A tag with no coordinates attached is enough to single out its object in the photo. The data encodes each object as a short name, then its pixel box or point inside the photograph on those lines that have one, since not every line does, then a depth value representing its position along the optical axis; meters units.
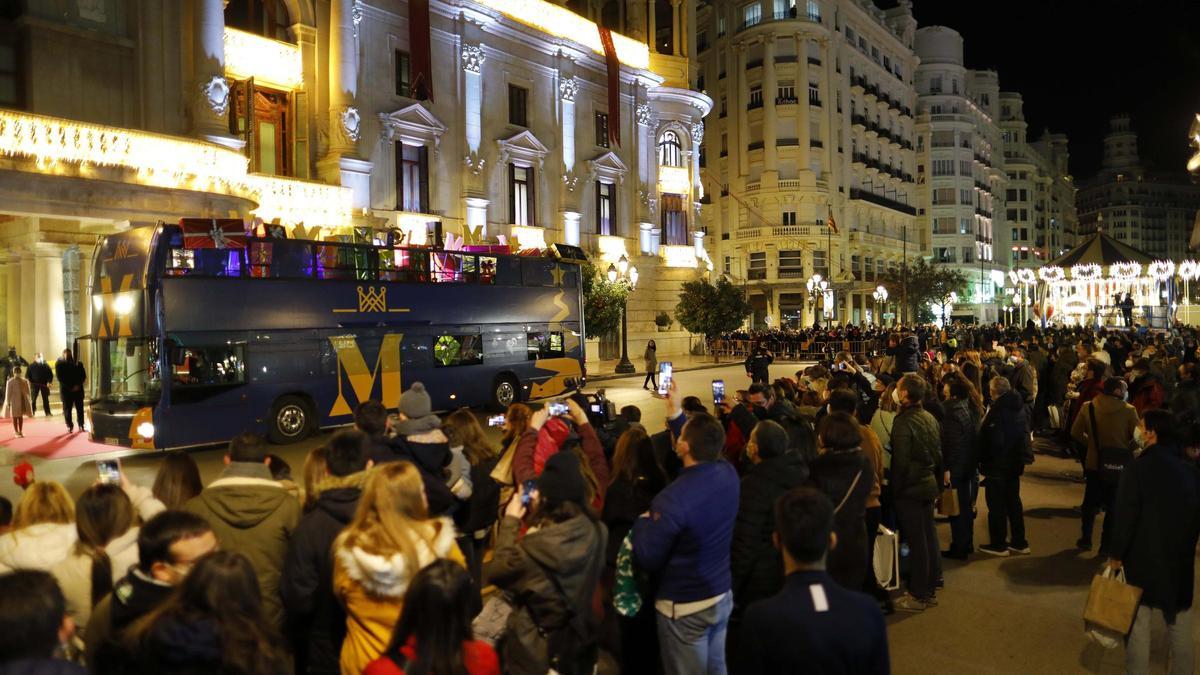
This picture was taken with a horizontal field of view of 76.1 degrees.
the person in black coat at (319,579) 3.77
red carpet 14.73
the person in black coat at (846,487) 5.03
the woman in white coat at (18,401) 15.80
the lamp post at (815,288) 46.66
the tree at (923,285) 65.75
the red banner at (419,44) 29.55
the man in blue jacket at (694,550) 3.98
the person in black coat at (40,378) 18.25
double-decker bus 13.59
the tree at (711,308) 39.41
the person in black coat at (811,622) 2.81
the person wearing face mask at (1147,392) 9.00
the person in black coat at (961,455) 7.54
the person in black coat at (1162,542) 4.82
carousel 32.28
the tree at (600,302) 32.34
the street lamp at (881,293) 48.66
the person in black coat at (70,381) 16.23
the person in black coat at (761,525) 4.59
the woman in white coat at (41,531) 3.64
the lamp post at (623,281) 32.85
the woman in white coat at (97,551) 3.59
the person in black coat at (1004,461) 7.84
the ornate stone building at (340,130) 19.80
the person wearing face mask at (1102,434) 7.85
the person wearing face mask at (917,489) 6.55
